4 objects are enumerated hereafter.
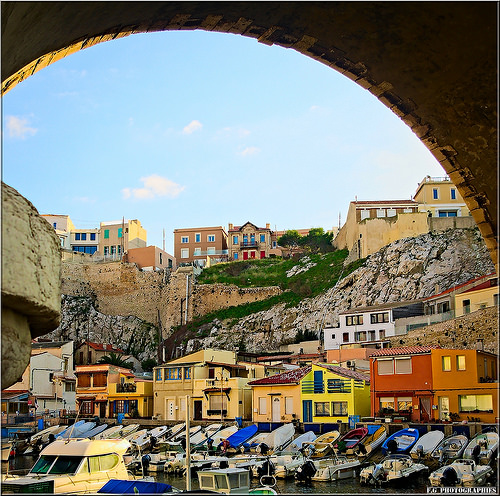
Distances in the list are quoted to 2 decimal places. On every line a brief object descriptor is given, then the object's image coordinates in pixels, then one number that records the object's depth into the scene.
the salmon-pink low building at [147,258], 74.56
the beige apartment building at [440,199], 63.53
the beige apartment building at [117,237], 77.94
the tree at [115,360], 53.67
